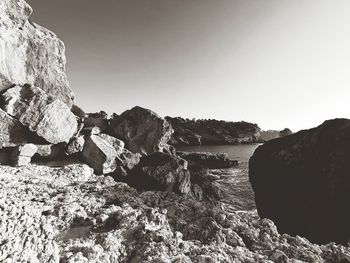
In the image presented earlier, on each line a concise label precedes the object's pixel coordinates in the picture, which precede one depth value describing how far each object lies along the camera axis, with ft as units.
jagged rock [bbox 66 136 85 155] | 62.75
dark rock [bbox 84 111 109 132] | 100.63
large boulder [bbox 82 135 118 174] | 62.28
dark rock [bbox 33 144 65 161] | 56.13
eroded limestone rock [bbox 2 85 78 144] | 54.08
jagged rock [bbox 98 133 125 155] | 76.81
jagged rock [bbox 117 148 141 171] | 73.21
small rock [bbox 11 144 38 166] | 47.73
